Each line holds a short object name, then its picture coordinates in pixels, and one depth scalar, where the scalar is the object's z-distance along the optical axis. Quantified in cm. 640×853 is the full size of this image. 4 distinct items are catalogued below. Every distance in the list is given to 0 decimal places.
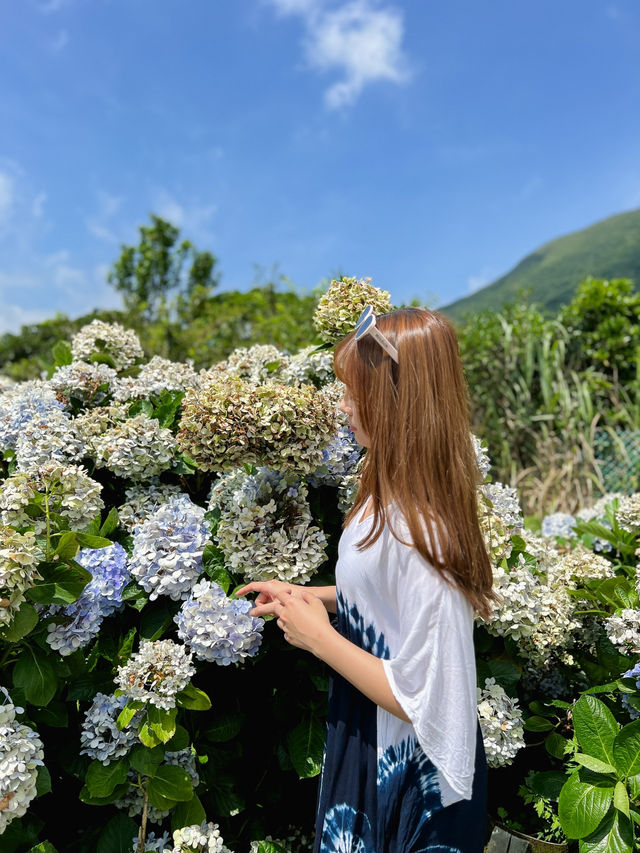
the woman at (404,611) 130
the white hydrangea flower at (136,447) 222
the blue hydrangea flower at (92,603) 181
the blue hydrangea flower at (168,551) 188
